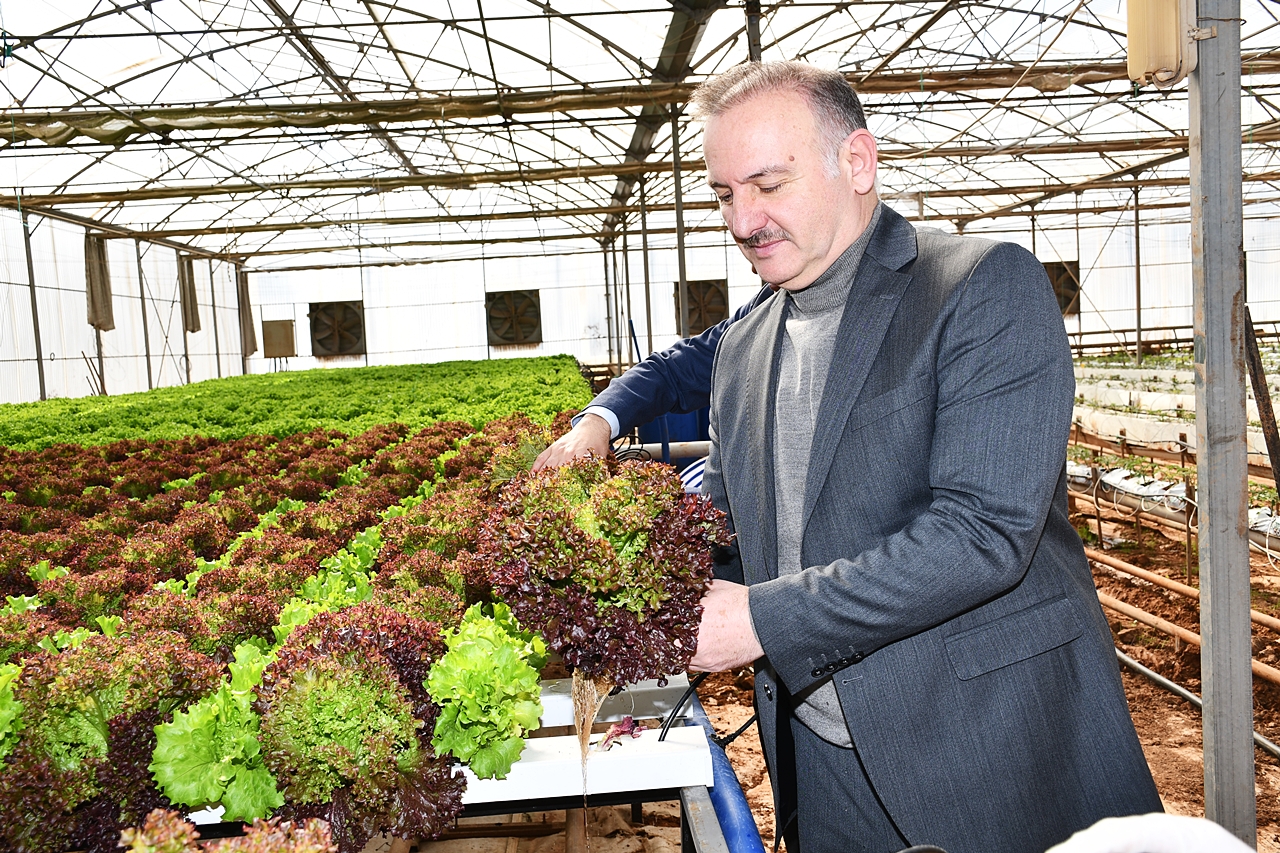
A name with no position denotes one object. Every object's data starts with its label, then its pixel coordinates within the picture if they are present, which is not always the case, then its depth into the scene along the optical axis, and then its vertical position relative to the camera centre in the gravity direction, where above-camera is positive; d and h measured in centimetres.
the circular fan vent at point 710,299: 3378 +165
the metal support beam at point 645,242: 1905 +213
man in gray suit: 154 -33
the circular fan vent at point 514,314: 3416 +147
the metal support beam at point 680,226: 1445 +186
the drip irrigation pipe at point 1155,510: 696 -164
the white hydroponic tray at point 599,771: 203 -90
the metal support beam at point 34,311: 1875 +134
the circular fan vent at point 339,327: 3428 +132
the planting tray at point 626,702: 242 -91
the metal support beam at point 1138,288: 2055 +79
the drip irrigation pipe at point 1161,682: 515 -209
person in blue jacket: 250 -14
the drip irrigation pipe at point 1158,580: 571 -180
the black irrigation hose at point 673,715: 219 -85
